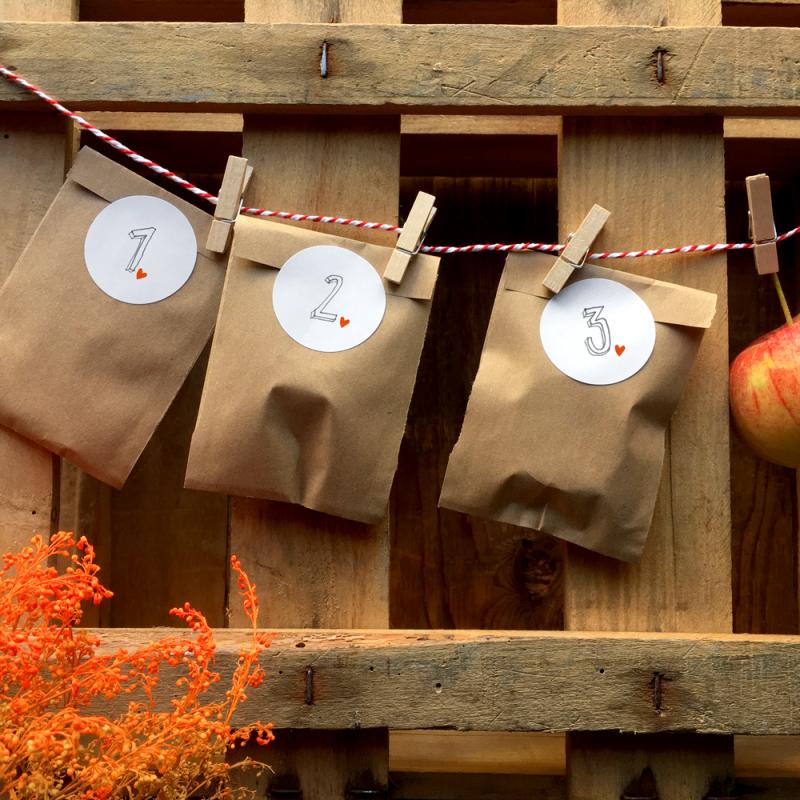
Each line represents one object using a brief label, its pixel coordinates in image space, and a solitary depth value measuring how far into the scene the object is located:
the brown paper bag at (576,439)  0.70
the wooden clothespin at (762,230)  0.71
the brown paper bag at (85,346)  0.71
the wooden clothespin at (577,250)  0.71
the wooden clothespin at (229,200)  0.71
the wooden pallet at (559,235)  0.69
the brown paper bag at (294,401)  0.70
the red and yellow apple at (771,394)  0.69
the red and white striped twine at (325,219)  0.71
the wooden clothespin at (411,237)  0.71
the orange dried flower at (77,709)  0.61
